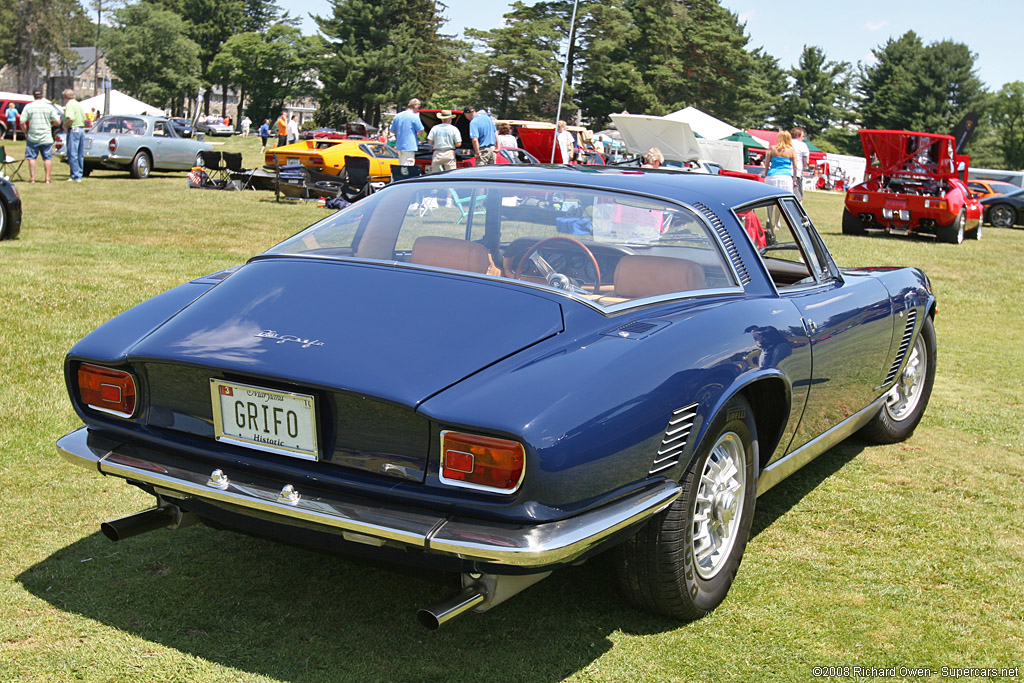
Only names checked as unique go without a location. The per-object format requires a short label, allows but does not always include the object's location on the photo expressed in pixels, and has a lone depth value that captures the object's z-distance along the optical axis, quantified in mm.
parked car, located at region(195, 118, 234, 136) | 66625
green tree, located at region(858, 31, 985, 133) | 90812
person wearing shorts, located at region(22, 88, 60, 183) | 16797
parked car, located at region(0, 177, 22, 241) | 9684
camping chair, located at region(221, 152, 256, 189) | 19422
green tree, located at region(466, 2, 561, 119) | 74875
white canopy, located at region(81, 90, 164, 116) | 58031
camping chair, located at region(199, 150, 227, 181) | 19922
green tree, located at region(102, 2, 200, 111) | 80188
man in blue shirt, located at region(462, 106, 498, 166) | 16469
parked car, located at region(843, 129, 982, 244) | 17078
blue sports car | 2326
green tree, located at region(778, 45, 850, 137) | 101312
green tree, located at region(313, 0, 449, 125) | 78688
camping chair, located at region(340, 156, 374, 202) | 16531
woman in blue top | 13156
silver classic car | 20578
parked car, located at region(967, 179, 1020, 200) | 25141
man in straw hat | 15758
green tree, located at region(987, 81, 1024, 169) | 90812
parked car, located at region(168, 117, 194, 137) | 22922
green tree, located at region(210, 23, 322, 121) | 82375
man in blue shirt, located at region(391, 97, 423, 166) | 16438
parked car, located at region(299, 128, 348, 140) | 44600
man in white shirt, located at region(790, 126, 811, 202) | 13499
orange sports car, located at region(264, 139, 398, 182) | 20703
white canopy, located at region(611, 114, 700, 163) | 32219
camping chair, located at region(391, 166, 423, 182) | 13073
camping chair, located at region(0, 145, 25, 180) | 18478
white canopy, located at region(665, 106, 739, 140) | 39500
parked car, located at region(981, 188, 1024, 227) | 24016
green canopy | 45938
